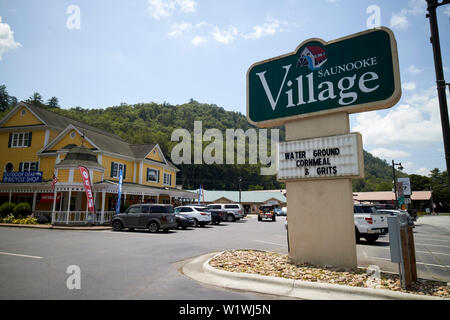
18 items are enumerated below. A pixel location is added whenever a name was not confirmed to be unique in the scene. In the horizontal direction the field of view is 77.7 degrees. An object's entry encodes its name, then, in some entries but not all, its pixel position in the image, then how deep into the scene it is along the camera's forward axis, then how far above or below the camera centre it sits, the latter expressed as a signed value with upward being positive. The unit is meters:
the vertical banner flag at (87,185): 19.88 +1.08
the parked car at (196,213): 23.25 -1.04
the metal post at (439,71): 6.85 +3.28
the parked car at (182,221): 20.72 -1.51
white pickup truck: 13.27 -0.99
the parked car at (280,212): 53.79 -2.18
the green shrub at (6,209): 22.10 -0.69
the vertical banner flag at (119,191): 20.98 +0.73
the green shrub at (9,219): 20.85 -1.40
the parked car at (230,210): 32.47 -1.09
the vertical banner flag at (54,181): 21.02 +1.40
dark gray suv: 17.39 -1.11
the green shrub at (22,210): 21.94 -0.77
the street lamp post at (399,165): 33.06 +4.31
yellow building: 22.39 +3.56
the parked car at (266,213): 35.19 -1.60
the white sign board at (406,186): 27.47 +1.50
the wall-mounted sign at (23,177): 24.58 +2.05
